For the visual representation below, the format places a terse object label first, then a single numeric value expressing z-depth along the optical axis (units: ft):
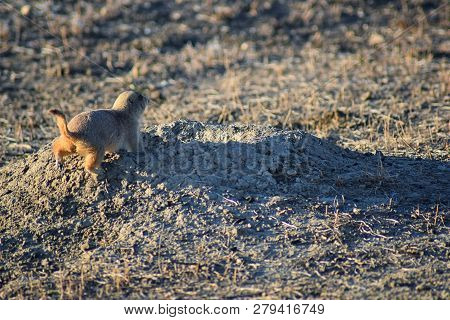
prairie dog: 43.29
